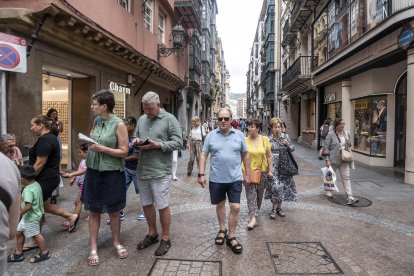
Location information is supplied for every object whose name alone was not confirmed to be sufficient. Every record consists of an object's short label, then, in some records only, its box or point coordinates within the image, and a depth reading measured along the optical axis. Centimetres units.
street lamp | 1366
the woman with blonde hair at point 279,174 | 560
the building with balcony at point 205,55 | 2969
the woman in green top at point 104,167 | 369
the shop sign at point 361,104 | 1284
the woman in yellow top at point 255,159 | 497
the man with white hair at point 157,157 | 395
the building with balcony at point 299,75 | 1955
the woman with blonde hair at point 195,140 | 980
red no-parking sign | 513
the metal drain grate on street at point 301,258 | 358
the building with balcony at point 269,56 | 3642
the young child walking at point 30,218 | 374
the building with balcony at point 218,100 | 5806
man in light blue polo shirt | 413
